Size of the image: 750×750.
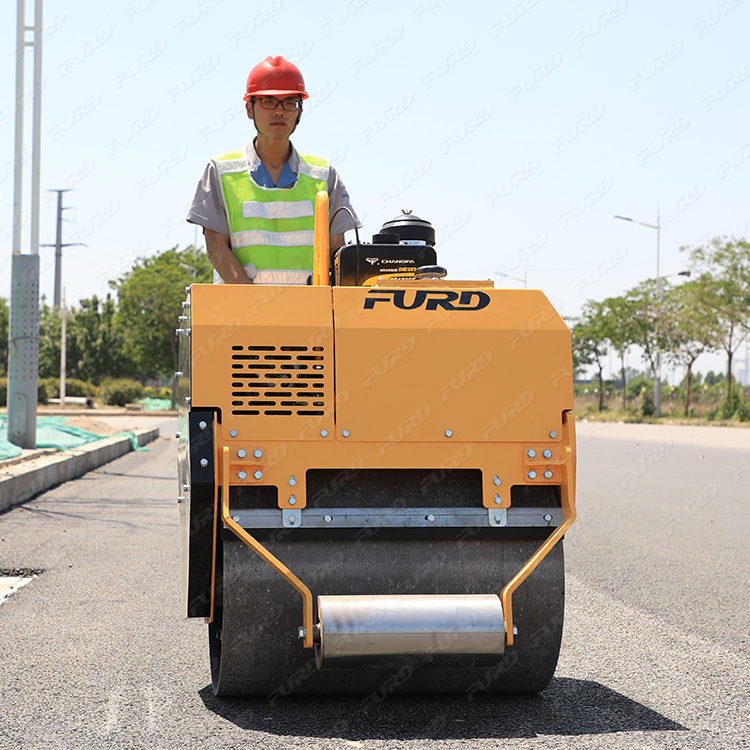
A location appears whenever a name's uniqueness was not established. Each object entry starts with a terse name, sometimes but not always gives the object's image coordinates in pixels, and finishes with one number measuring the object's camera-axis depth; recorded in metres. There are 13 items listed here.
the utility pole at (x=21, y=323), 12.99
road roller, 3.34
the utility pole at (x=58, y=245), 70.46
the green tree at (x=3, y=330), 67.91
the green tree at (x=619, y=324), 51.28
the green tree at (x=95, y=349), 64.19
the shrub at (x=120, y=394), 48.09
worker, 4.44
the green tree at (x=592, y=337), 54.53
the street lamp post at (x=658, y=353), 43.94
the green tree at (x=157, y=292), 50.22
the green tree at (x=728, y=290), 39.19
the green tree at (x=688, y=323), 41.44
